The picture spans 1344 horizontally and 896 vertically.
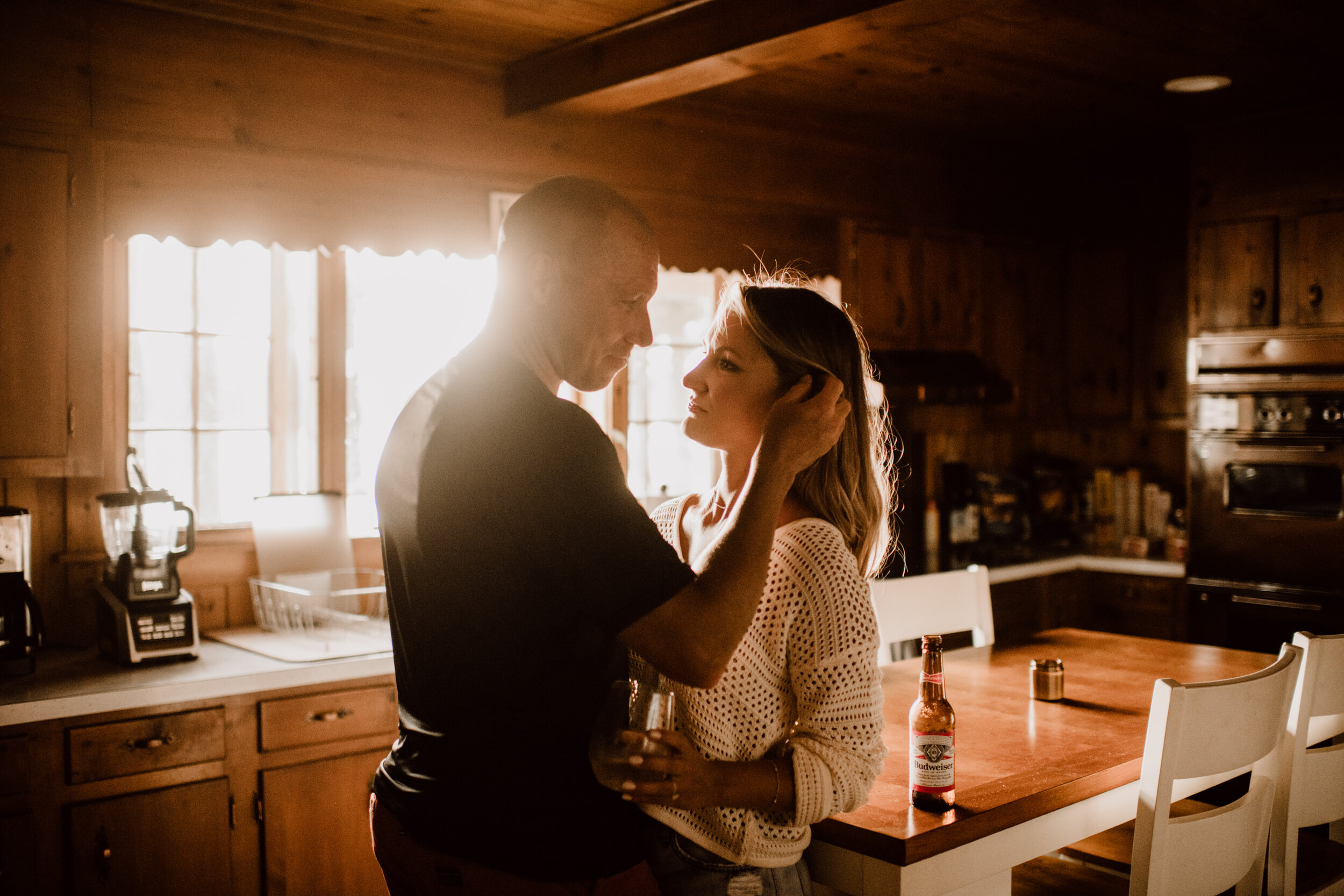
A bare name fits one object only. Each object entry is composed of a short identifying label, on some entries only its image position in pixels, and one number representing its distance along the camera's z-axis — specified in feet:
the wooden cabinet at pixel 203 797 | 7.69
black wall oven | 12.82
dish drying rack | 9.84
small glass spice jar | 7.04
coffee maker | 8.16
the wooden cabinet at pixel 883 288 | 13.82
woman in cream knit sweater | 3.98
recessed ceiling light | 12.04
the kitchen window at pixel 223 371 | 10.21
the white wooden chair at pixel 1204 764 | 4.99
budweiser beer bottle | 4.81
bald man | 3.59
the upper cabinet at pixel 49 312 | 8.60
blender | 8.64
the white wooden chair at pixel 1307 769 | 6.15
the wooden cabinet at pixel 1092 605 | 14.43
